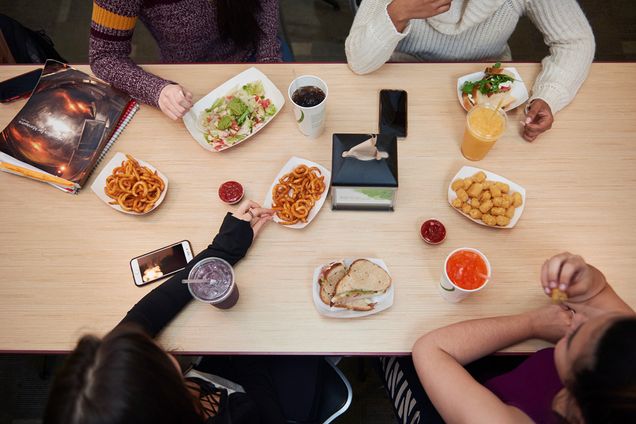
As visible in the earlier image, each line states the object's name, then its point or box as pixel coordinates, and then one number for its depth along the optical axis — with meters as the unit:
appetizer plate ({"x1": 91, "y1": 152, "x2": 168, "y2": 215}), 1.46
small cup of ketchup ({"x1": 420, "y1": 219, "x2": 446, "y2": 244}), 1.37
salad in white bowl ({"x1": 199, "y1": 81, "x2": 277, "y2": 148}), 1.57
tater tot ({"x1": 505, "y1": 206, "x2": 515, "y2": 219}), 1.38
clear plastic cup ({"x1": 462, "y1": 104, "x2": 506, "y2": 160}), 1.42
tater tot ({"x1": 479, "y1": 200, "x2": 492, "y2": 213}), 1.37
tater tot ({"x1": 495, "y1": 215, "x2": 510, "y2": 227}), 1.36
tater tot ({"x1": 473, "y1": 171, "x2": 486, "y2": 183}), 1.42
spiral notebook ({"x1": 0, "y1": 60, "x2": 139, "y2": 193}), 1.52
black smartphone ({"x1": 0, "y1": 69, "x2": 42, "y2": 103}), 1.66
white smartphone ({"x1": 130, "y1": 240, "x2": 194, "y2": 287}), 1.38
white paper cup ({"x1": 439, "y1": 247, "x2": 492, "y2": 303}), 1.23
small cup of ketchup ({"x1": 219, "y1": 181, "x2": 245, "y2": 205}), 1.46
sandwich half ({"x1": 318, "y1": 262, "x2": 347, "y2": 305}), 1.29
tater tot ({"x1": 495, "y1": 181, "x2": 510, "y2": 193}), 1.40
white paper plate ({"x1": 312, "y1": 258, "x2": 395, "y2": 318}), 1.28
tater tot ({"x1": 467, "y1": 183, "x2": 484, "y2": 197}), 1.39
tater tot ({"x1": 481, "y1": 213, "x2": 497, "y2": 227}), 1.37
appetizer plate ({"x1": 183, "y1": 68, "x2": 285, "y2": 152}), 1.58
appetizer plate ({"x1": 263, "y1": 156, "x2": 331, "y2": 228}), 1.42
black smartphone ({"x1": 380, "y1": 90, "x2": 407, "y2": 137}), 1.56
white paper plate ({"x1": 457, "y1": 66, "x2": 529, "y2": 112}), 1.58
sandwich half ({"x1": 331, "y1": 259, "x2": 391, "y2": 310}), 1.28
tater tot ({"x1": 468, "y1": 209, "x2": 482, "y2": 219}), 1.39
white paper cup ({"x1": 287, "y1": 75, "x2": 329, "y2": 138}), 1.42
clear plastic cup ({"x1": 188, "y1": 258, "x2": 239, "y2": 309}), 1.25
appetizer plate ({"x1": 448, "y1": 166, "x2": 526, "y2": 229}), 1.39
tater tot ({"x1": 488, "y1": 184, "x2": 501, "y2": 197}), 1.38
